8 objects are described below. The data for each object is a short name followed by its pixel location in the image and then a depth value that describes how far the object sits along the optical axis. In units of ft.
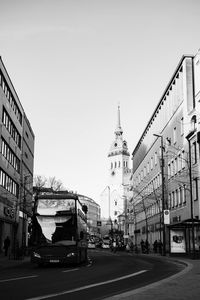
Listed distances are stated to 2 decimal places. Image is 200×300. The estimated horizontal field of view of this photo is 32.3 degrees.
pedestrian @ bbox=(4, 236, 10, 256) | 98.26
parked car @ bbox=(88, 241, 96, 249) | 226.52
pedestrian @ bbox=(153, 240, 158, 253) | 133.18
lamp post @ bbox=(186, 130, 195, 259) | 110.62
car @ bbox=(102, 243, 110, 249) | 239.99
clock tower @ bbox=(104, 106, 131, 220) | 435.32
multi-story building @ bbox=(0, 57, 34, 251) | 116.00
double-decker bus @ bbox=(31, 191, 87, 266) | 58.74
